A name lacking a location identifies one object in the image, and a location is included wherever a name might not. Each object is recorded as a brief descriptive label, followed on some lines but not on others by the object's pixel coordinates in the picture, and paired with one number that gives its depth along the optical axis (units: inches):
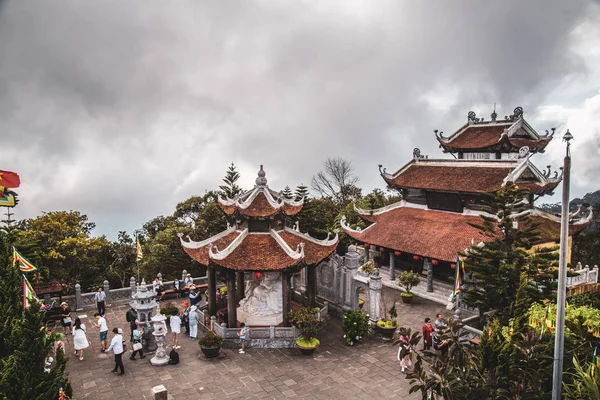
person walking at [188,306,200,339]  665.6
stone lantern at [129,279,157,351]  614.9
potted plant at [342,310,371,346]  646.5
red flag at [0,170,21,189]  563.5
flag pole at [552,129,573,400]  328.8
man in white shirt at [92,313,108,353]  608.1
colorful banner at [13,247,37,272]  562.9
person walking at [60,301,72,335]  696.4
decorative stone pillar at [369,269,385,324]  679.1
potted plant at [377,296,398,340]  669.9
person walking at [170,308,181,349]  629.9
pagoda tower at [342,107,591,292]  877.2
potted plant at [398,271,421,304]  867.4
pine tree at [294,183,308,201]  1467.8
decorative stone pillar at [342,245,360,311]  740.0
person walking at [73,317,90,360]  577.3
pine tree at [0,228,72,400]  369.7
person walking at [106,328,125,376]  537.0
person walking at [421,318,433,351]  594.5
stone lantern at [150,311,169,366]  575.5
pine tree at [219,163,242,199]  1537.9
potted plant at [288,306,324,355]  616.1
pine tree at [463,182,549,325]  579.2
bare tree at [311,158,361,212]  1919.3
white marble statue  695.1
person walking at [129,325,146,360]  591.9
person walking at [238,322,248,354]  632.8
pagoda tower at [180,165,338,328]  653.9
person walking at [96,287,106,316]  761.6
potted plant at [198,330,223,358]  601.9
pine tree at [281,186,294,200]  1501.0
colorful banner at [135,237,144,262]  823.0
